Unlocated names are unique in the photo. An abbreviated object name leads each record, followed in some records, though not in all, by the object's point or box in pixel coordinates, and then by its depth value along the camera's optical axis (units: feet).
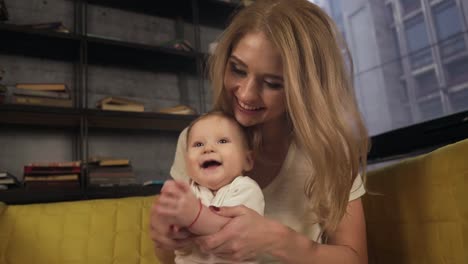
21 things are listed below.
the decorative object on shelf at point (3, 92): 7.29
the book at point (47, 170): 7.19
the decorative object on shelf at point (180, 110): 8.93
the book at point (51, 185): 7.13
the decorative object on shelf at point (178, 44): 9.48
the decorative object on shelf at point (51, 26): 7.90
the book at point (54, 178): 7.16
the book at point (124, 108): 8.18
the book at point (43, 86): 7.57
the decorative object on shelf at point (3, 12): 7.75
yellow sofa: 2.83
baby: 2.89
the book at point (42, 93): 7.47
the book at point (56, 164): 7.27
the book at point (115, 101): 8.20
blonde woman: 2.88
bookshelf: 7.59
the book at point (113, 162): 7.89
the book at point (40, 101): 7.40
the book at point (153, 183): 8.17
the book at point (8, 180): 6.92
